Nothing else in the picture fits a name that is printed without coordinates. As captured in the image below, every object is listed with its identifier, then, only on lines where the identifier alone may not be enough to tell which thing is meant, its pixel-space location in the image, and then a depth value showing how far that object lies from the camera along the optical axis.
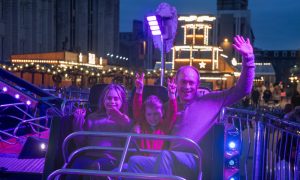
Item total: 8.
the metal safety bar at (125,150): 3.36
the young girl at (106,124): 5.16
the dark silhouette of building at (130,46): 112.60
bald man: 4.40
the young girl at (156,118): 5.16
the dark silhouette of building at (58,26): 42.69
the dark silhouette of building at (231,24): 100.81
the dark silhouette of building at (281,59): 148.75
